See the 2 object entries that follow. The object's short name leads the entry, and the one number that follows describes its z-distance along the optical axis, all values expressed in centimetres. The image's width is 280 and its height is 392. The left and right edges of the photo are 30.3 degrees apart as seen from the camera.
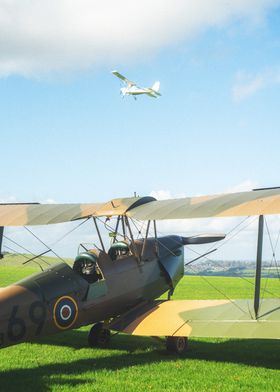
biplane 798
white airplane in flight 5328
